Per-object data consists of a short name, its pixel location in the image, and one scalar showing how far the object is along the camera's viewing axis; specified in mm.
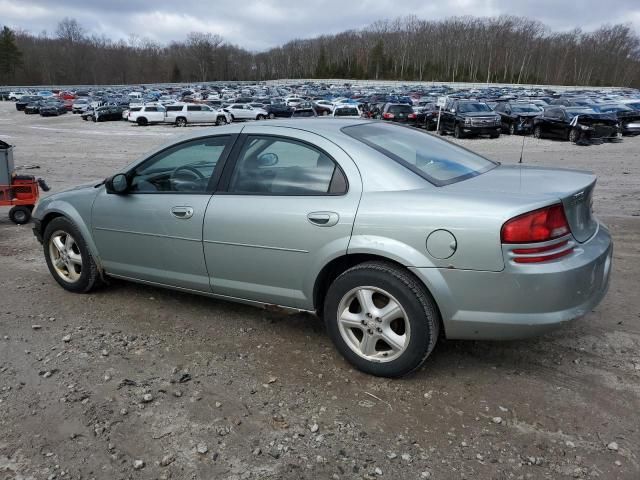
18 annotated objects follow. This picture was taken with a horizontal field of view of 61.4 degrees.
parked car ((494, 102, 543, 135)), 24975
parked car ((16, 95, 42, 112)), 57634
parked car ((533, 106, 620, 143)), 21141
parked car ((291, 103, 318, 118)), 37938
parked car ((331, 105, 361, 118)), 34188
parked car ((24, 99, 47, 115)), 53072
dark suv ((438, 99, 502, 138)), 23109
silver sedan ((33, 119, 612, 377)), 2904
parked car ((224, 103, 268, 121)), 40094
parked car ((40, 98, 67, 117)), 50125
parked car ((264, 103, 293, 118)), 41234
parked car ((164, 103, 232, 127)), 37938
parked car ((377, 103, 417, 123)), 30250
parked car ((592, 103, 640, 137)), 23859
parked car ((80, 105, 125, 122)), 42906
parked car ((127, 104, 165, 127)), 38594
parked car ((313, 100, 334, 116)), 41350
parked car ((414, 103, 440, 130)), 27472
